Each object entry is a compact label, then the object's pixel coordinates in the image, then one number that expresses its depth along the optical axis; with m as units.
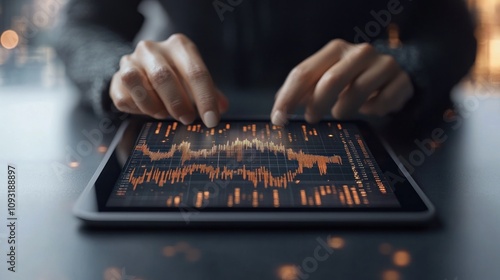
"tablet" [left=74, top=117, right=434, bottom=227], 0.64
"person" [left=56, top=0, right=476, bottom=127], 0.97
